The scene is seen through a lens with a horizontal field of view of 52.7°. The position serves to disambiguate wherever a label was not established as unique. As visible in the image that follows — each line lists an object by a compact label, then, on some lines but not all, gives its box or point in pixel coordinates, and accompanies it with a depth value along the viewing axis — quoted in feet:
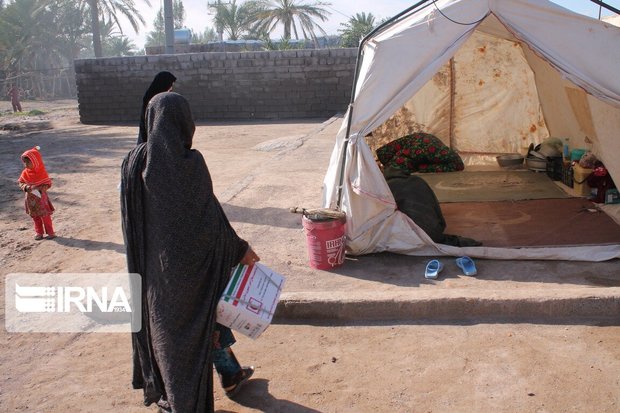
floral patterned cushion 26.68
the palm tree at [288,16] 127.95
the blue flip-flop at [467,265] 15.91
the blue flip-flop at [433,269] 15.84
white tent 16.31
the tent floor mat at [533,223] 18.25
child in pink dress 21.31
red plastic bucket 16.25
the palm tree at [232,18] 144.56
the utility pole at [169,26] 70.64
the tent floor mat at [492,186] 23.81
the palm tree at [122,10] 140.05
